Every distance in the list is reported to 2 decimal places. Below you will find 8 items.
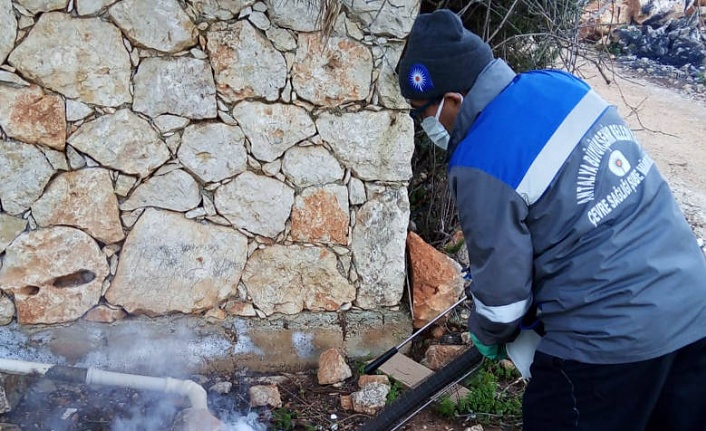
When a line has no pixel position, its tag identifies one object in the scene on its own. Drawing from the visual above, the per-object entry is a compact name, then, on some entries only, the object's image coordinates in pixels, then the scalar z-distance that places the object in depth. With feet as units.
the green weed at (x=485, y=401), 11.91
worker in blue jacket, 6.70
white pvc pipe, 11.12
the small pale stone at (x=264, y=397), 11.84
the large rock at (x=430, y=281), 12.77
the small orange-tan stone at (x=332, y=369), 12.44
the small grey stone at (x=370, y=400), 11.85
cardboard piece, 12.10
